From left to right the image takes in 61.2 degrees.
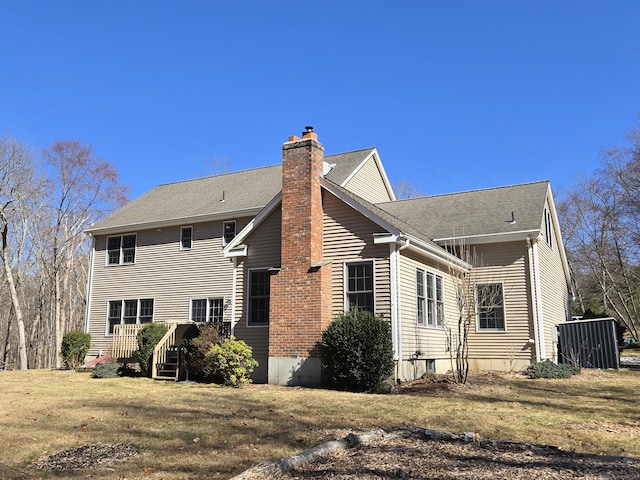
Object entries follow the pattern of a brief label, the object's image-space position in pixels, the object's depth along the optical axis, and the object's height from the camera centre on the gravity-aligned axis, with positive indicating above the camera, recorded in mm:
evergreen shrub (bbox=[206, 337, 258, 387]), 13180 -823
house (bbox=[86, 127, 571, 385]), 13375 +1893
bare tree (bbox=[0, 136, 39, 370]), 27484 +6763
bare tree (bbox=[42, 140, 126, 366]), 32259 +6347
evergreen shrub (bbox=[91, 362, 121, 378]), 16281 -1295
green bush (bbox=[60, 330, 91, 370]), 20594 -801
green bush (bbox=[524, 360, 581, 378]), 14789 -1241
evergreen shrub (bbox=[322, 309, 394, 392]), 11945 -563
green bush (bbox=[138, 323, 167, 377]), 16031 -462
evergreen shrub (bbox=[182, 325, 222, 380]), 14070 -563
